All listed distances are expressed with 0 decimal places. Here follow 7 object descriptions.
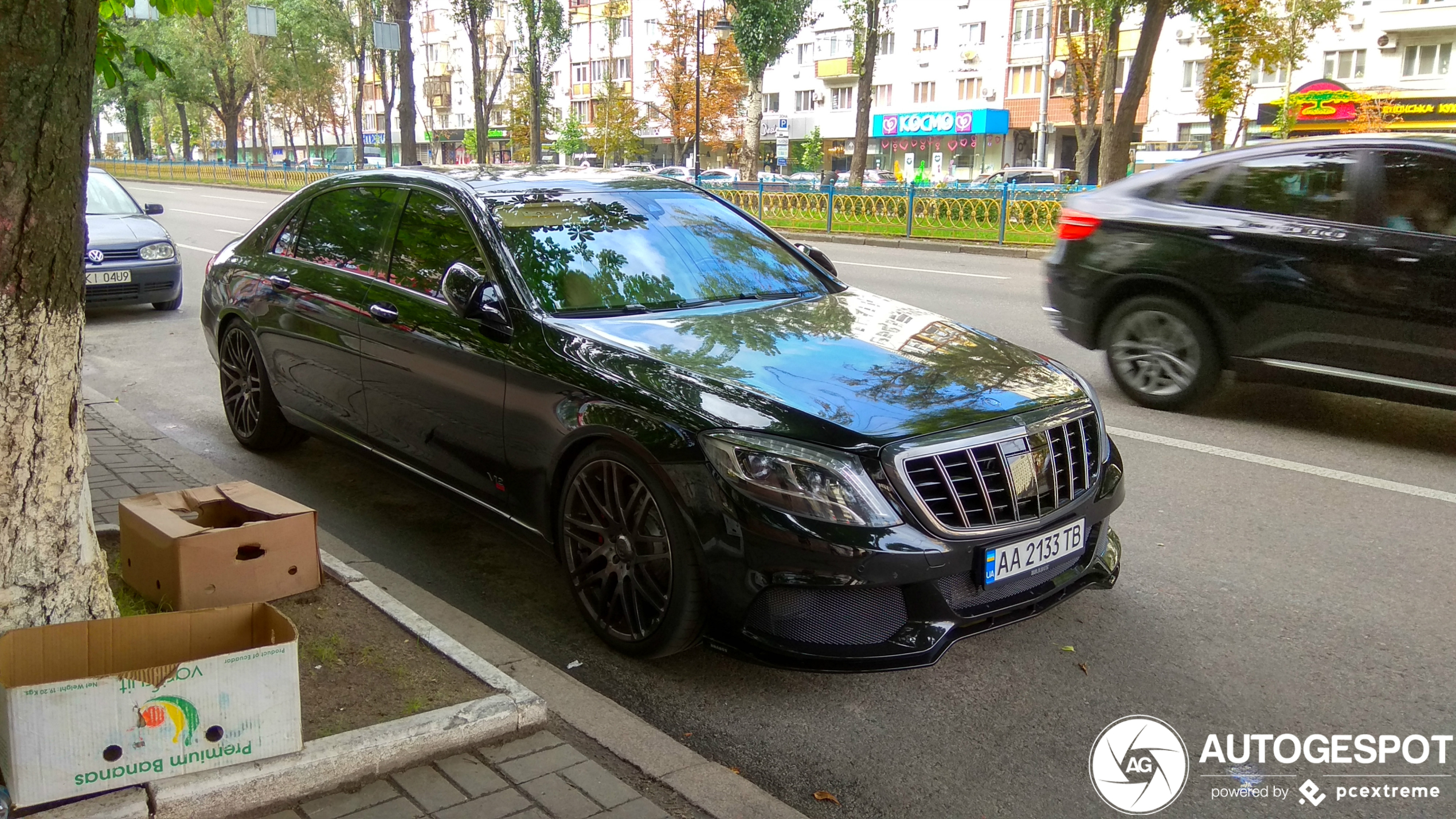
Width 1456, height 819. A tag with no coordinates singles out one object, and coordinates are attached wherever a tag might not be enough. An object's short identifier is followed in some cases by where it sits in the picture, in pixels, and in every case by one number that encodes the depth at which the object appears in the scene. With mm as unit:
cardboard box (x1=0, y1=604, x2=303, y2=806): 2611
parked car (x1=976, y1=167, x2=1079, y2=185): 41844
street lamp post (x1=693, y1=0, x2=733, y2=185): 41406
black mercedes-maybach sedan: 3336
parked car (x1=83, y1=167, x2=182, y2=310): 11500
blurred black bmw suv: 6176
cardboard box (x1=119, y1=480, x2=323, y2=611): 3715
